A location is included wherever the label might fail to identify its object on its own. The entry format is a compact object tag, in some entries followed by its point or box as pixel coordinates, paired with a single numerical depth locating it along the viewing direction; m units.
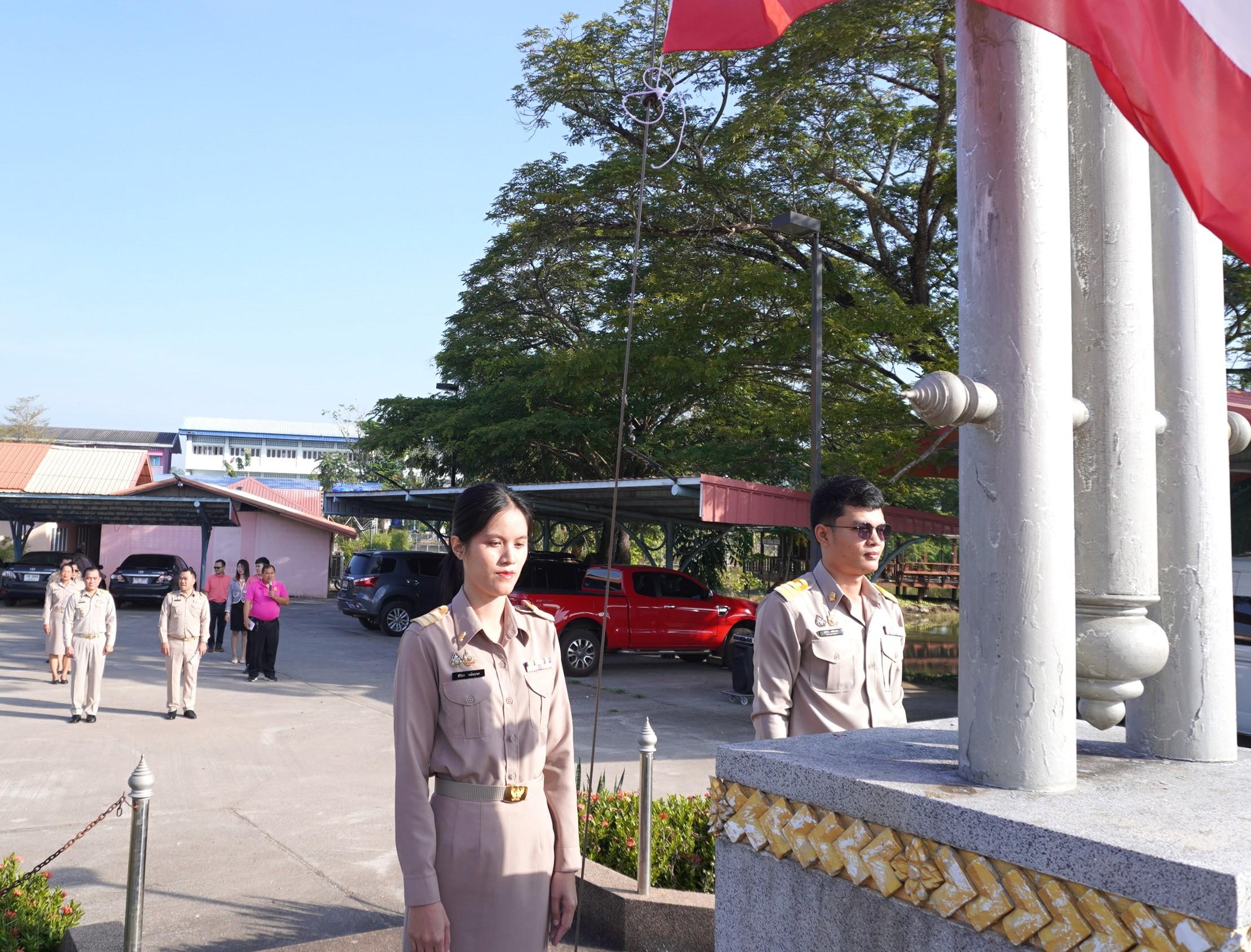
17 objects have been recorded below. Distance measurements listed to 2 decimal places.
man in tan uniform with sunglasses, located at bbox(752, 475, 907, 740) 3.72
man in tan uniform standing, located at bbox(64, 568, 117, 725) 11.75
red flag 2.29
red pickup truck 17.61
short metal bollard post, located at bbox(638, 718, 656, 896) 5.12
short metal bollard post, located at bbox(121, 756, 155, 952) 3.91
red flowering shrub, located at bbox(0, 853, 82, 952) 4.41
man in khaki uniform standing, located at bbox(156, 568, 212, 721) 12.05
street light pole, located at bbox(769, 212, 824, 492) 13.93
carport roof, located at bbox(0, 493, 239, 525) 27.56
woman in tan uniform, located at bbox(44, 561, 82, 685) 13.17
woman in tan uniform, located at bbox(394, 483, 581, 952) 2.72
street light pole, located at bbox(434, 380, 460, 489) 27.03
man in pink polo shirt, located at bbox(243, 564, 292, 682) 15.23
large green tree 16.27
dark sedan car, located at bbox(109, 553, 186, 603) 27.28
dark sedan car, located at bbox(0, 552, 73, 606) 27.22
